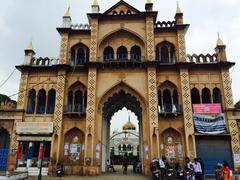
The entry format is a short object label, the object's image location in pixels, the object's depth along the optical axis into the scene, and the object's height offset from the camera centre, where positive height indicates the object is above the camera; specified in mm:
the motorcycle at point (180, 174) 17297 -1701
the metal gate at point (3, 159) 20953 -738
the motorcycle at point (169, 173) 16781 -1620
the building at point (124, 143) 53344 +1772
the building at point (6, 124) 21883 +2479
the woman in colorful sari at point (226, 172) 12250 -1108
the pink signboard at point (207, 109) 21034 +3740
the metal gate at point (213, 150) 20016 +64
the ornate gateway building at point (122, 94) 20500 +5436
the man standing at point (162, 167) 16281 -1113
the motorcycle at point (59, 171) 19188 -1687
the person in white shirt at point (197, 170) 14016 -1137
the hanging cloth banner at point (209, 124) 20453 +2337
